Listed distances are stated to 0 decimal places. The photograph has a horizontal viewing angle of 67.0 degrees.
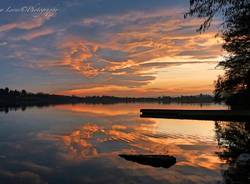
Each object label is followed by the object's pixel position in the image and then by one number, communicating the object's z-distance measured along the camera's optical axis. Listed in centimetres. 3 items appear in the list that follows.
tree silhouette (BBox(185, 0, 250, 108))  2277
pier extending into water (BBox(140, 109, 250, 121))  2529
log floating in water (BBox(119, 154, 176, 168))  1197
